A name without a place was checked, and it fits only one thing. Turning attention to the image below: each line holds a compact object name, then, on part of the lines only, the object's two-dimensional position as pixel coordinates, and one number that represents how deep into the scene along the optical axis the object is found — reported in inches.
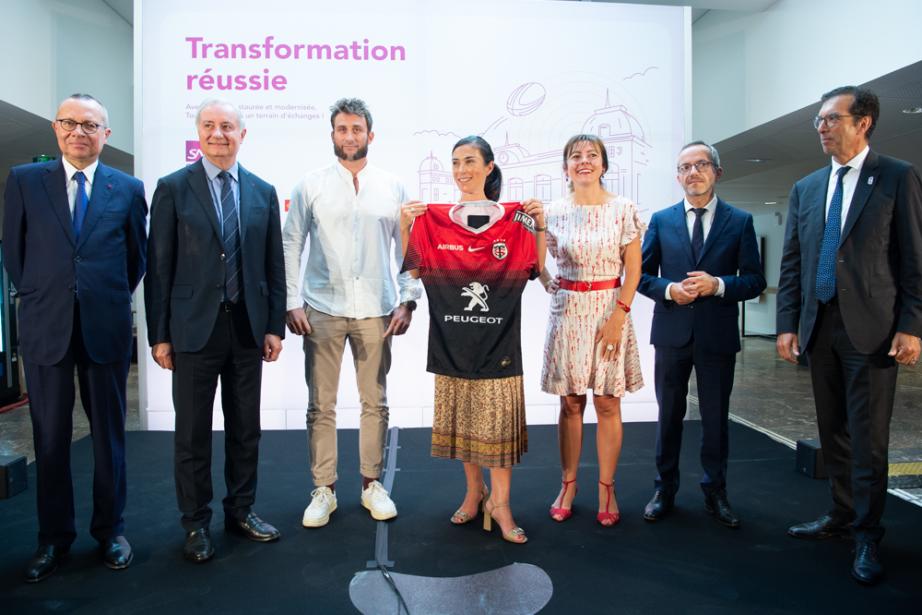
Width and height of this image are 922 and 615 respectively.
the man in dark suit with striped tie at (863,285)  94.7
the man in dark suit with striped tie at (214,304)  97.7
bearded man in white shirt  114.6
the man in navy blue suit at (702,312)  111.9
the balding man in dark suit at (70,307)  92.8
